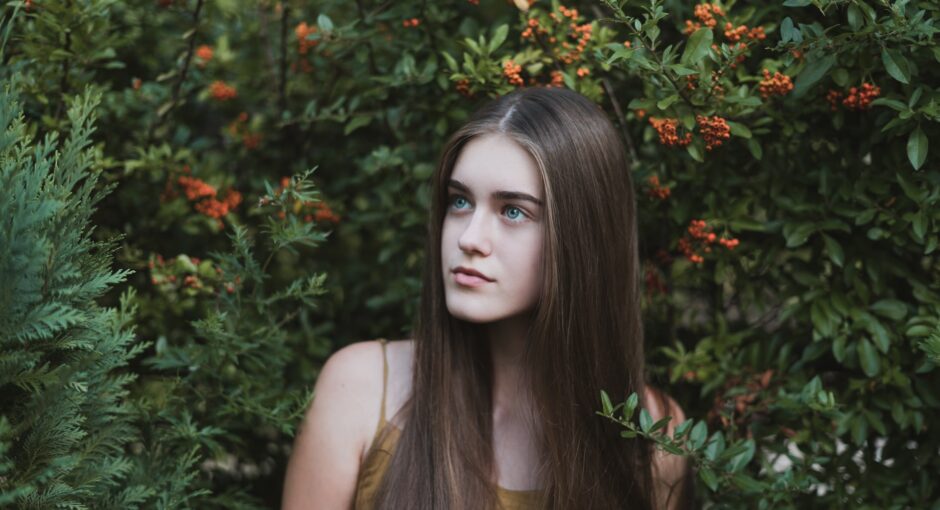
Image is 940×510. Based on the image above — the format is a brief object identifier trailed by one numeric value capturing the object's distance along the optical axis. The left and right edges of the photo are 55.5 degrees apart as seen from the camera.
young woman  1.85
